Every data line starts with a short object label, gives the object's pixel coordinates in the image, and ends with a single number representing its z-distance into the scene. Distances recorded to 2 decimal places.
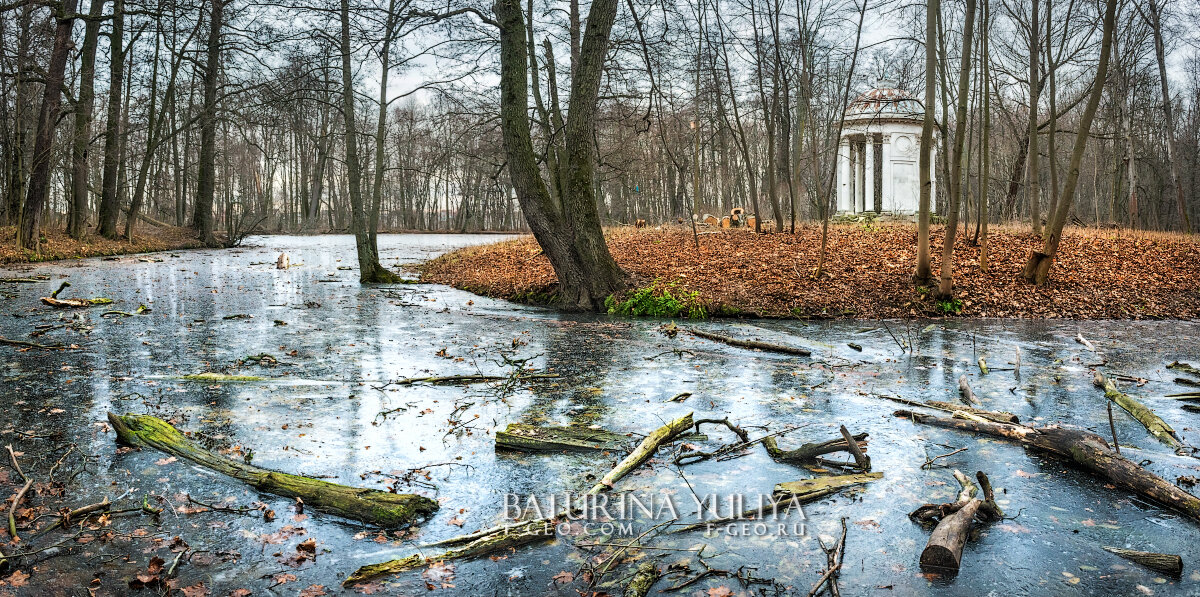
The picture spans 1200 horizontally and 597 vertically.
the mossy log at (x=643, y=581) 3.53
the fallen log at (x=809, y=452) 5.44
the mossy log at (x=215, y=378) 7.80
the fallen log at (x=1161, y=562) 3.77
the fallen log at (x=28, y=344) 9.11
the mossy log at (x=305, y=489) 4.38
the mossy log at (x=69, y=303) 12.45
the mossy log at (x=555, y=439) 5.74
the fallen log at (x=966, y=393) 7.31
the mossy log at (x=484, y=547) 3.69
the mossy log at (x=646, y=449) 4.97
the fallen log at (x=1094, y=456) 4.57
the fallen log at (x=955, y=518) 3.80
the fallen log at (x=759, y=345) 10.02
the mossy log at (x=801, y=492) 4.44
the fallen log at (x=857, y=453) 5.22
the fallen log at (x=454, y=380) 7.96
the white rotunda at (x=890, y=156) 29.11
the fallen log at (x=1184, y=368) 8.63
